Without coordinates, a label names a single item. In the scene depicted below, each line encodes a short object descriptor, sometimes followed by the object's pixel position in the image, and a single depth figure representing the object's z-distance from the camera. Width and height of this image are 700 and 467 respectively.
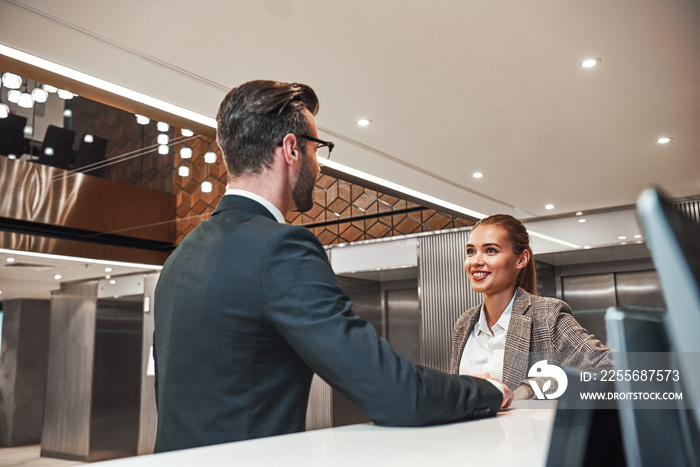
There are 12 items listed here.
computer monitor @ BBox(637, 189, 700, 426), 0.30
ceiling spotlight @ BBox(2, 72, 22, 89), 5.20
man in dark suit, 0.78
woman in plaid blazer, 1.46
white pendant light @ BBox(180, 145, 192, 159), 7.14
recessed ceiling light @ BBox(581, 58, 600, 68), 2.85
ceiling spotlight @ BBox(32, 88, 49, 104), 5.88
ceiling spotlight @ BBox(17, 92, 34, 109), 5.80
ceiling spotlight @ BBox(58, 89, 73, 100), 6.25
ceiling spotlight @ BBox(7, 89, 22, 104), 5.66
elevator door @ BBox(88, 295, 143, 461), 7.28
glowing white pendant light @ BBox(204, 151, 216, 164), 6.91
